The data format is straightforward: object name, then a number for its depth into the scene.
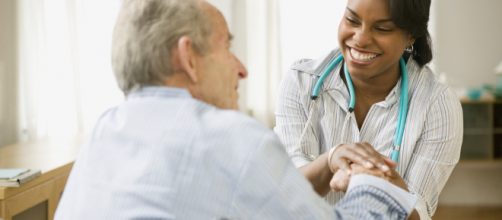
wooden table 2.82
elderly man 1.59
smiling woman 2.20
